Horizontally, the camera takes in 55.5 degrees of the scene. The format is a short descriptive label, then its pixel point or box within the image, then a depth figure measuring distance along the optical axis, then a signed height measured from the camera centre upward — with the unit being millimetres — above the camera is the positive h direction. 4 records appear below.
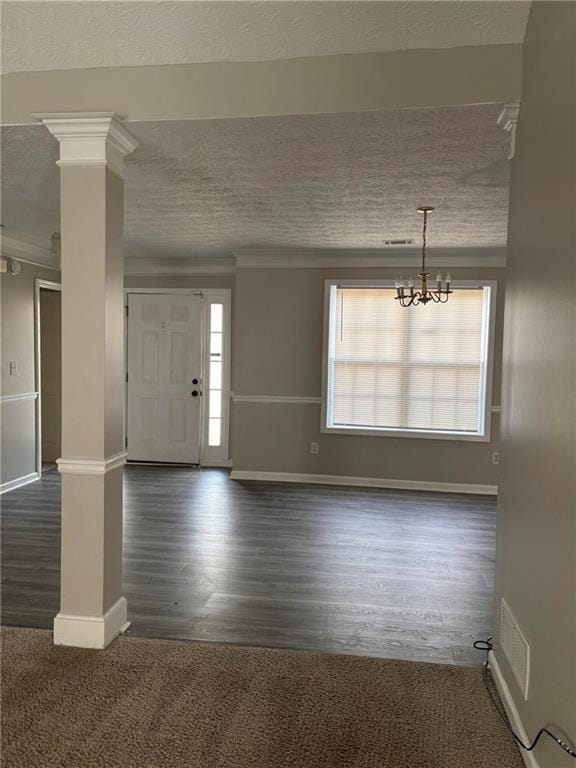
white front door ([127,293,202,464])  6578 -326
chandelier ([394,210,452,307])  4314 +542
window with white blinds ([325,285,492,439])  5742 -73
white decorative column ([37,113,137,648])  2449 -74
